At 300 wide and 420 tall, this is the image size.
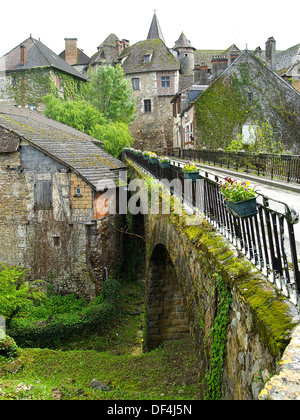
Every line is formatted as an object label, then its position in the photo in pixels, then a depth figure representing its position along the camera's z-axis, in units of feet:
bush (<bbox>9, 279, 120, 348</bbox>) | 44.27
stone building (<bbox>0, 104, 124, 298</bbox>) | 52.29
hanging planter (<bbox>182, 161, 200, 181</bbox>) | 21.84
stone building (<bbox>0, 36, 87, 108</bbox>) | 122.83
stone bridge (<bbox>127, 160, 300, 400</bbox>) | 8.52
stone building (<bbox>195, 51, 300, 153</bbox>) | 97.35
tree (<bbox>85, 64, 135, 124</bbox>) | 107.65
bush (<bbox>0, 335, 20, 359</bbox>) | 34.83
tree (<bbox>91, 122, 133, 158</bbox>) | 88.79
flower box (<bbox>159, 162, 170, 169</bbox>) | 31.99
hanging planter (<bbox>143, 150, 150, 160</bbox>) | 47.47
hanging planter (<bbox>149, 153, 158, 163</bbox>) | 39.45
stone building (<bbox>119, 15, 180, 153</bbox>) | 150.10
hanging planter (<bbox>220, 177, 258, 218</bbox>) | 13.05
